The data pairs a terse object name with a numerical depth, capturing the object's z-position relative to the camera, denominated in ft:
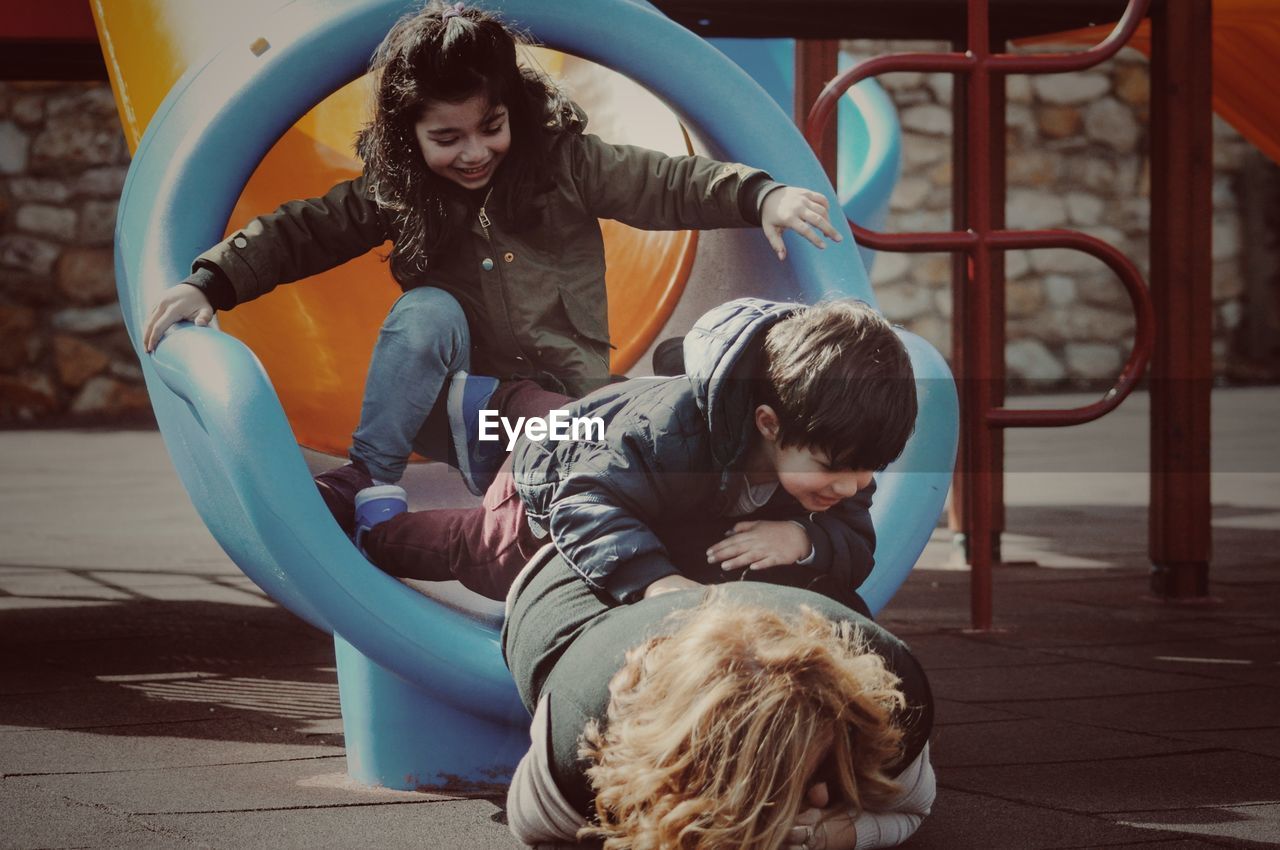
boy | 6.61
